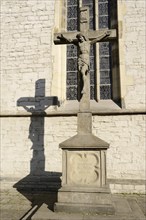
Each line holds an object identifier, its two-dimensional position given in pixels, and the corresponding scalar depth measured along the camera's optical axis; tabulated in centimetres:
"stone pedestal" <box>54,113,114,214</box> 405
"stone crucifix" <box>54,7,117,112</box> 458
